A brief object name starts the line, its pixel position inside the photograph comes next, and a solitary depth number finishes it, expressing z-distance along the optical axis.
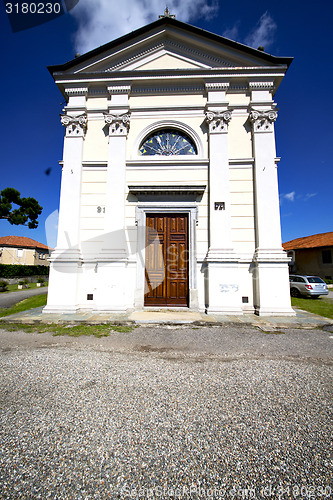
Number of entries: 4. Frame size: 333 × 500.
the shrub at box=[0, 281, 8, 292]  15.92
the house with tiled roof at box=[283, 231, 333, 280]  24.44
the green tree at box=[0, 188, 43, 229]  23.50
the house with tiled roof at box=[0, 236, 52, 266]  35.69
